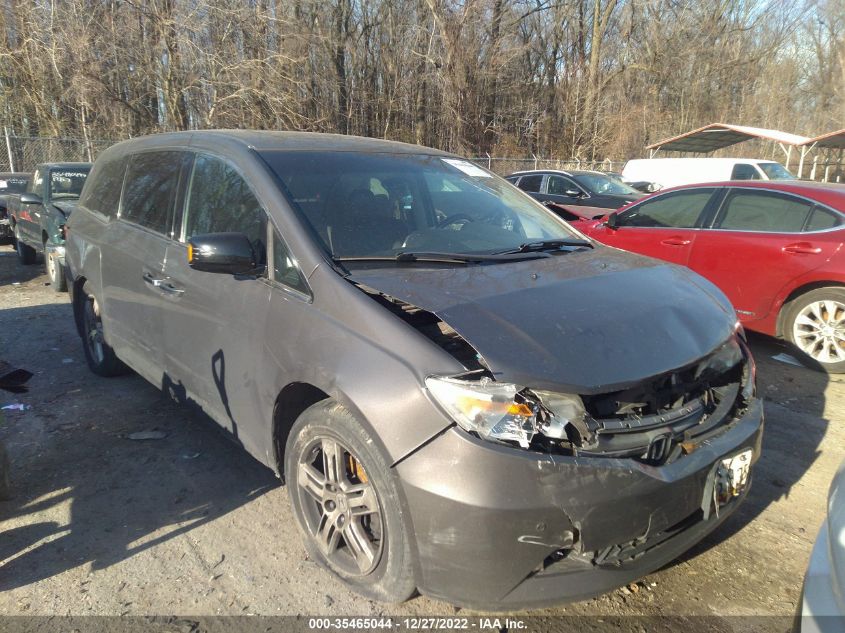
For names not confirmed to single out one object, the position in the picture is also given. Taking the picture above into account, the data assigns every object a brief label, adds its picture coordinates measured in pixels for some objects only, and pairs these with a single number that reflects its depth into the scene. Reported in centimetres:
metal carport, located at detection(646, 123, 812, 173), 2219
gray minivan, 199
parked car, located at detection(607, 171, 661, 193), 1591
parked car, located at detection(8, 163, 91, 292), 777
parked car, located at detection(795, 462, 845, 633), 157
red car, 515
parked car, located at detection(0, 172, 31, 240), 1095
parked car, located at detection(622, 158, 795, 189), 1544
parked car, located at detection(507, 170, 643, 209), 1147
